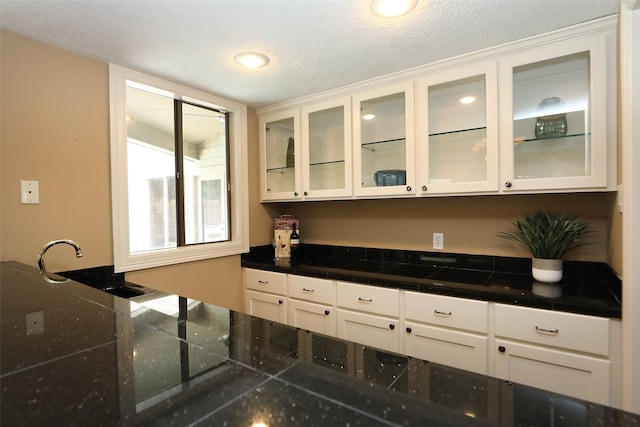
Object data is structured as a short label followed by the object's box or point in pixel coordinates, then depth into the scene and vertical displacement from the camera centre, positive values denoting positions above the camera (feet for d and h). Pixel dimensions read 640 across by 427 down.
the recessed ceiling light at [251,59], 5.80 +2.85
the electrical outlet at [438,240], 7.39 -0.79
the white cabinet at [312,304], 6.91 -2.17
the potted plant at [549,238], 5.56 -0.59
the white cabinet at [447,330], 5.25 -2.15
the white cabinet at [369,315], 6.07 -2.15
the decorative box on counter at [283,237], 8.86 -0.79
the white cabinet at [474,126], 5.02 +1.62
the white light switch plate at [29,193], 5.07 +0.32
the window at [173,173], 6.22 +0.90
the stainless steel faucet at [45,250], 4.87 -0.61
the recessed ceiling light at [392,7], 4.39 +2.84
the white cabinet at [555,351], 4.41 -2.16
